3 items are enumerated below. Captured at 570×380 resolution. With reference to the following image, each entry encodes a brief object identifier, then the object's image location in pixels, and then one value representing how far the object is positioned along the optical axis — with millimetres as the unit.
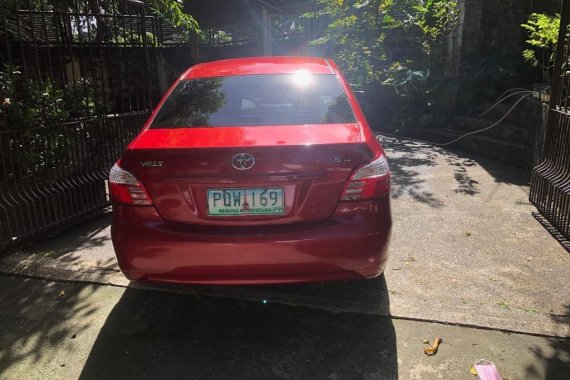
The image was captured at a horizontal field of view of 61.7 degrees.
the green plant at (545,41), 6235
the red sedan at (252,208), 2576
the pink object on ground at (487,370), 2443
